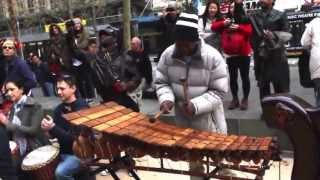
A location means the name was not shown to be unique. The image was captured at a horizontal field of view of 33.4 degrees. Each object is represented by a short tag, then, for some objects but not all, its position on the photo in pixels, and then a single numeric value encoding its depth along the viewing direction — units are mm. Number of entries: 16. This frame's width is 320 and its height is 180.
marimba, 3194
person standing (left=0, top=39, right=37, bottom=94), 7217
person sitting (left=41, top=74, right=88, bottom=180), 5094
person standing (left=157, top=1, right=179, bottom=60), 8234
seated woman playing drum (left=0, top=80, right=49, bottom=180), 5410
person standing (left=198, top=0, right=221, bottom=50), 7246
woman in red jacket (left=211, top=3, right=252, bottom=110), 7020
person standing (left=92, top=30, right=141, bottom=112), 6492
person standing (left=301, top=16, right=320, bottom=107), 6008
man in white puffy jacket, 4121
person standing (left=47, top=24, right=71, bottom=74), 8914
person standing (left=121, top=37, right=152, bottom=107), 6691
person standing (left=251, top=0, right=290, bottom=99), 6512
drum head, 5047
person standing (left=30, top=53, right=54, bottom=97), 12578
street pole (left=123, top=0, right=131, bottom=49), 12072
